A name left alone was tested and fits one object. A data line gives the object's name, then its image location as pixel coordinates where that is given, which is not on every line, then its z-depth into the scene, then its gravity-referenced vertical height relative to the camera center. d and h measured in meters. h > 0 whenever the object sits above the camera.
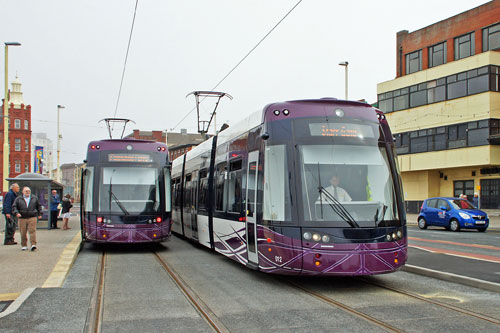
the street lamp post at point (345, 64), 33.66 +7.66
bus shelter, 21.50 +0.20
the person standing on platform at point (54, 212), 24.11 -1.09
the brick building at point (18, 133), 109.25 +10.72
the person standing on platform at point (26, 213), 13.79 -0.66
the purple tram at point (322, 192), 8.26 -0.06
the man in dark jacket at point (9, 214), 14.63 -0.72
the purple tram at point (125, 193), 14.06 -0.14
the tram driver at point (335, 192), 8.50 -0.05
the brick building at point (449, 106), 35.97 +5.93
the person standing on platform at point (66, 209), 23.55 -0.96
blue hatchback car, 24.22 -1.16
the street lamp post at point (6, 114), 24.22 +3.42
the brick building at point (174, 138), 107.47 +10.89
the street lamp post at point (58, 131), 50.57 +5.08
